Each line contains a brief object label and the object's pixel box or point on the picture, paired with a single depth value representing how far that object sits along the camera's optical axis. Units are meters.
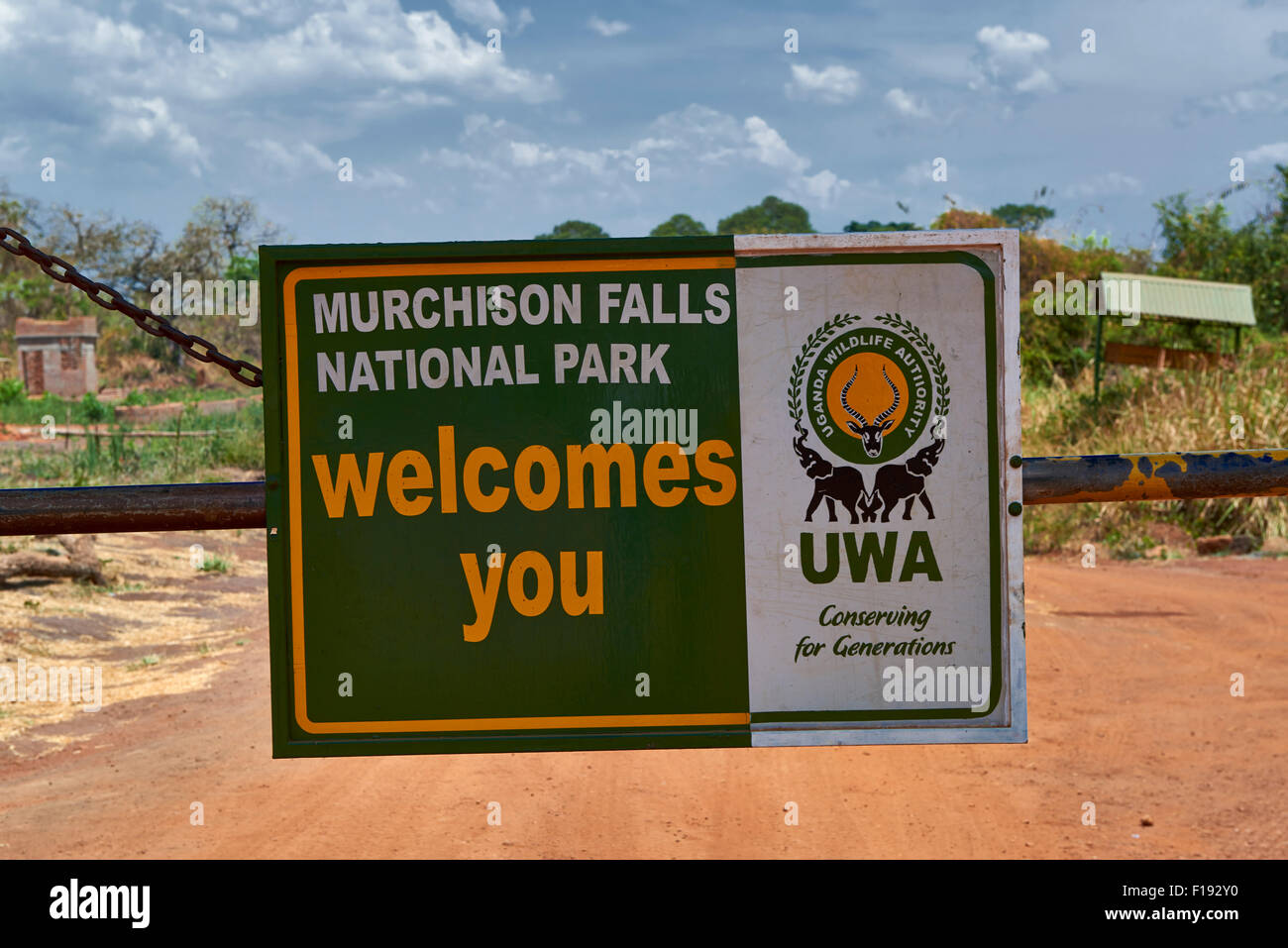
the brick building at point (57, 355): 34.28
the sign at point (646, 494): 2.33
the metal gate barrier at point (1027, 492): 2.31
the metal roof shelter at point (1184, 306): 16.16
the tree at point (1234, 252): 26.94
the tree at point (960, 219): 32.47
